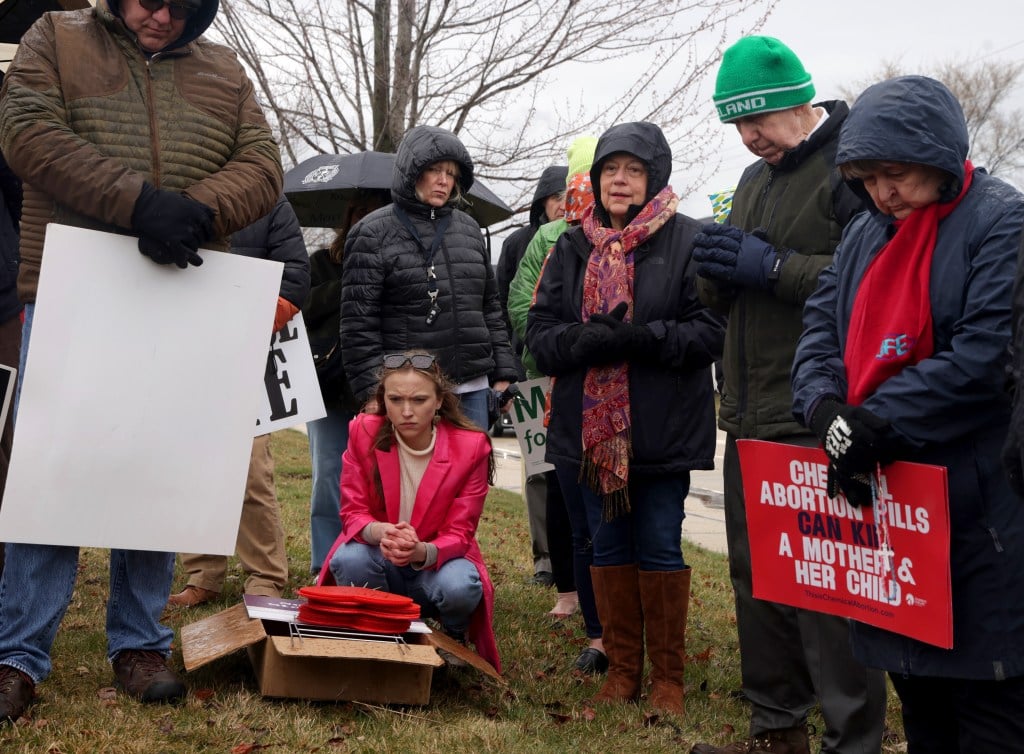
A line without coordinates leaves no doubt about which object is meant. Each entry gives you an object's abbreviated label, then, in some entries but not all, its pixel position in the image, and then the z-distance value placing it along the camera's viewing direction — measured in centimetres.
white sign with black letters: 532
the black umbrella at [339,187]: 731
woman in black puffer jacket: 535
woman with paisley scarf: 444
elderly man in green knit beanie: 378
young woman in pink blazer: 462
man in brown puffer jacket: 366
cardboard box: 400
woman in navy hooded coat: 268
